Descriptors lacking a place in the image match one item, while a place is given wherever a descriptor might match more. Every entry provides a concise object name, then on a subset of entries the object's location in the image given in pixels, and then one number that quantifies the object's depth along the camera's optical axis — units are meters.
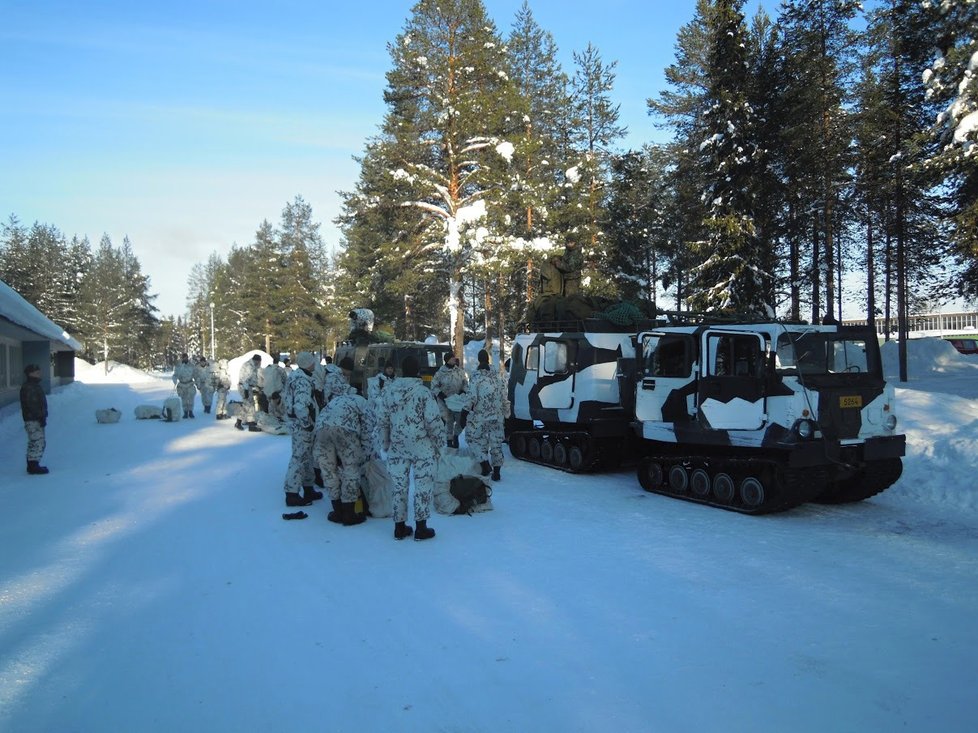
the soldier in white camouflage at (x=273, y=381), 15.69
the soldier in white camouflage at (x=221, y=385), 20.22
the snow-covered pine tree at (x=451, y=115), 24.89
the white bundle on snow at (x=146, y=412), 19.81
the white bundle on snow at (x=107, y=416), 18.91
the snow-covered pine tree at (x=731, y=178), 21.59
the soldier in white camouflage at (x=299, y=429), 8.66
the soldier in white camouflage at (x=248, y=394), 17.20
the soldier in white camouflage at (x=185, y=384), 20.58
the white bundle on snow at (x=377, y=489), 8.21
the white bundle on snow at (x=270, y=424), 16.66
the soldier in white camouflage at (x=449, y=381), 11.12
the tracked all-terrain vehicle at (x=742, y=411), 8.10
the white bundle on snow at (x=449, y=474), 8.43
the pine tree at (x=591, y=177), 31.41
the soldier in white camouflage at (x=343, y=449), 7.69
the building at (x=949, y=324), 77.93
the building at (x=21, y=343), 15.02
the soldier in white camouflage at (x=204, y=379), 21.22
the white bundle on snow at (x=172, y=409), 19.39
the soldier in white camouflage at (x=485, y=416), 10.68
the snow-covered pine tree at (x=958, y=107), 14.34
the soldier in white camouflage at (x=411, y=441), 7.20
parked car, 37.98
